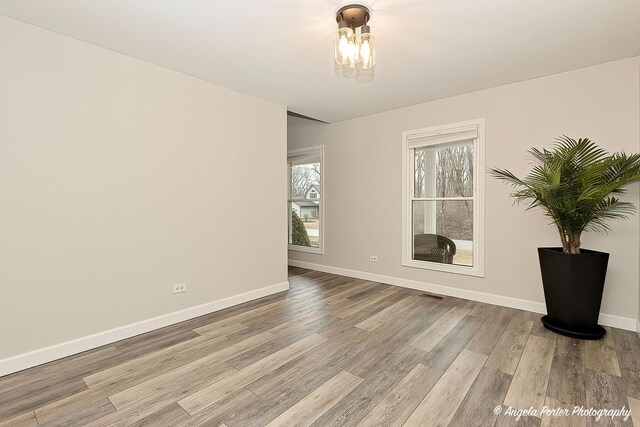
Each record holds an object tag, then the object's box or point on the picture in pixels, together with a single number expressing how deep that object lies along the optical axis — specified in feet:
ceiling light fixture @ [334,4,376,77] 6.56
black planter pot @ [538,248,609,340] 8.42
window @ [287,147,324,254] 17.39
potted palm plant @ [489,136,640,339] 8.28
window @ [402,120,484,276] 11.97
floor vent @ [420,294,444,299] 12.37
